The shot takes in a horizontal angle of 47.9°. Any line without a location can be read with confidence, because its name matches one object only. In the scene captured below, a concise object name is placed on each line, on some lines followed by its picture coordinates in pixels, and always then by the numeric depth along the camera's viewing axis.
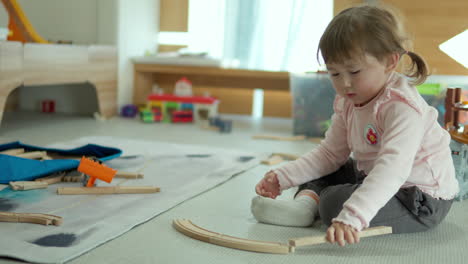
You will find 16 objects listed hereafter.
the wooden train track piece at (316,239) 0.83
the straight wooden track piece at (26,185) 1.16
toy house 2.51
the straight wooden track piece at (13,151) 1.40
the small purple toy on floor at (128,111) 2.57
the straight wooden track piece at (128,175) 1.33
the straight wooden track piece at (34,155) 1.38
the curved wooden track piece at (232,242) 0.85
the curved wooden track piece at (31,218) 0.96
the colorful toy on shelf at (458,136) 1.22
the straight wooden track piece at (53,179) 1.23
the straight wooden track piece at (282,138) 2.10
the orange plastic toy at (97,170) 1.17
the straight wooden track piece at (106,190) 1.16
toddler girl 0.85
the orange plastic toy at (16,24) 2.07
